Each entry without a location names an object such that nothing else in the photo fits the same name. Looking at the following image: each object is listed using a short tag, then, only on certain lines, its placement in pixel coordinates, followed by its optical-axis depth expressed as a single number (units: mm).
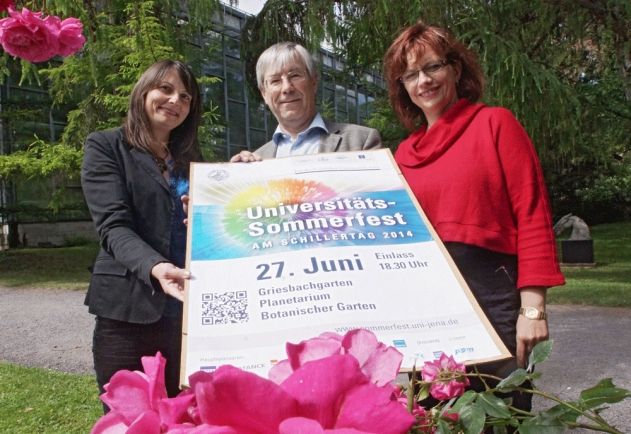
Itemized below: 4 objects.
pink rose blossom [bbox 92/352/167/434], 585
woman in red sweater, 1927
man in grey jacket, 2301
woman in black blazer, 2242
